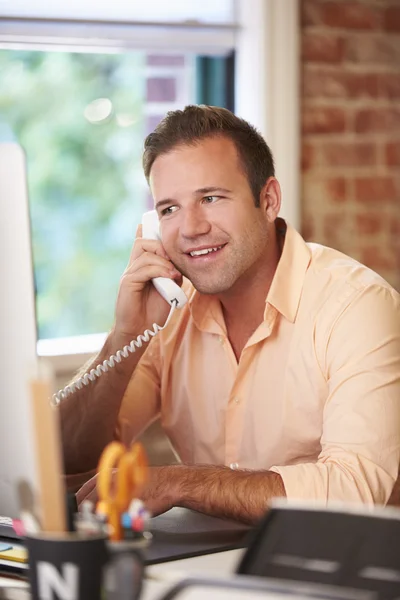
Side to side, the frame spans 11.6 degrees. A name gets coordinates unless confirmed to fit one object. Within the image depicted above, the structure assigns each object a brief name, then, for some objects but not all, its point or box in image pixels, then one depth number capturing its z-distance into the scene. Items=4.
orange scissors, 1.69
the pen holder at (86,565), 1.61
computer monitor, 1.99
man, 2.43
